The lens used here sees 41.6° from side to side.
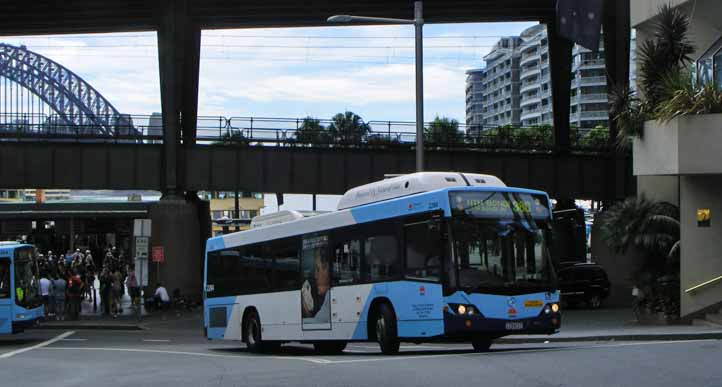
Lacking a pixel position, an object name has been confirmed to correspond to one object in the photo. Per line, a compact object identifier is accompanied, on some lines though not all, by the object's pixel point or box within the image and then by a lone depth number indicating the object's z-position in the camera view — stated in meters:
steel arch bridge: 145.75
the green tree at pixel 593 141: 47.16
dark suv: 40.12
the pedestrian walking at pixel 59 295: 37.28
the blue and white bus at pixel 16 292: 27.55
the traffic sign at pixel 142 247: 38.16
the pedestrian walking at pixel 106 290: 38.88
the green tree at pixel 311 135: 44.56
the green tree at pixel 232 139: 44.56
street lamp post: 25.66
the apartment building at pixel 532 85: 143.12
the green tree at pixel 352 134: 45.03
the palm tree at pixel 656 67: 25.38
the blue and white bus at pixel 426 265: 15.94
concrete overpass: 44.44
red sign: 41.38
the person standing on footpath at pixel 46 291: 35.66
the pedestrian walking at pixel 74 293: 36.75
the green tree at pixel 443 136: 45.34
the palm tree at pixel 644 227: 26.14
